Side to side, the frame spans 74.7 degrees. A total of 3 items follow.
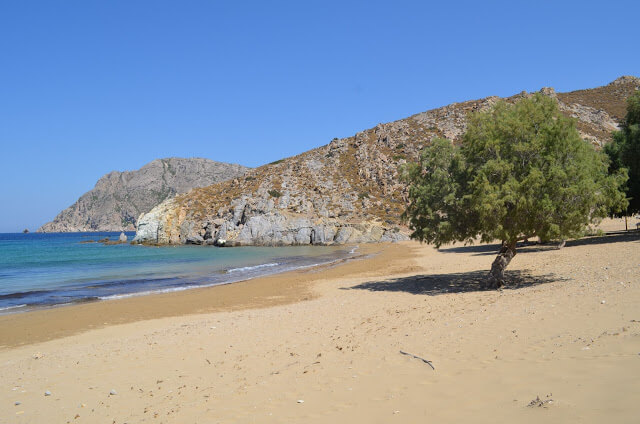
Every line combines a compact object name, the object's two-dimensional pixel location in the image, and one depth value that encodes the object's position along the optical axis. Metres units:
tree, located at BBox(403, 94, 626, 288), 13.64
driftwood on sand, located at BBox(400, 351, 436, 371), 6.95
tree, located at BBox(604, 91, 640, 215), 25.58
